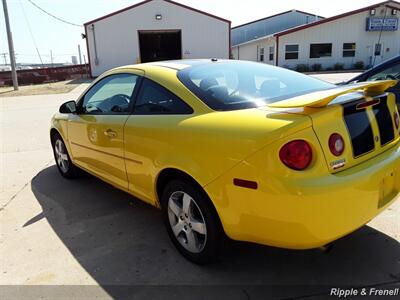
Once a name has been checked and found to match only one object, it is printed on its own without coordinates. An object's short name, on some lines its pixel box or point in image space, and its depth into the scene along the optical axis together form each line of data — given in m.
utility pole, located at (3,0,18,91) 22.58
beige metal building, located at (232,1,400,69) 31.16
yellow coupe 2.21
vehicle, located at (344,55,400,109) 5.46
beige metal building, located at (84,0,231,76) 28.64
